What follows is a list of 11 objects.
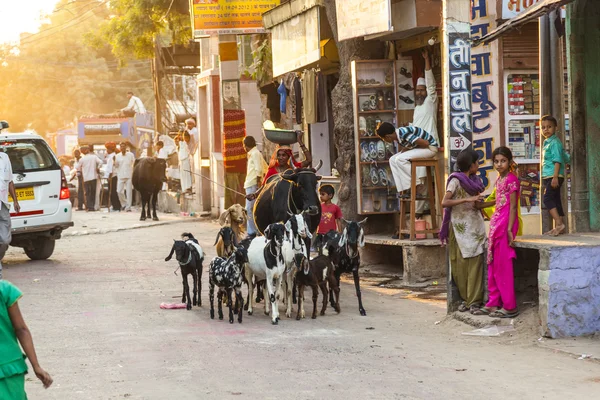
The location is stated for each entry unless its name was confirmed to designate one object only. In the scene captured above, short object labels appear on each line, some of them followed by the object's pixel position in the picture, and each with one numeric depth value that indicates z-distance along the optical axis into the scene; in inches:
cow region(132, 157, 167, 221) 1018.7
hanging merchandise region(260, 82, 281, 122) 918.0
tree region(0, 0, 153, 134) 2935.5
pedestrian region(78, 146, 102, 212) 1300.2
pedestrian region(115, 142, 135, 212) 1275.8
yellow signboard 840.9
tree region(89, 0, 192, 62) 1244.5
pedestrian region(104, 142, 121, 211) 1316.4
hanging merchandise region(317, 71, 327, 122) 758.5
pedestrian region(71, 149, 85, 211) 1361.7
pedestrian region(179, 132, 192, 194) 1172.3
